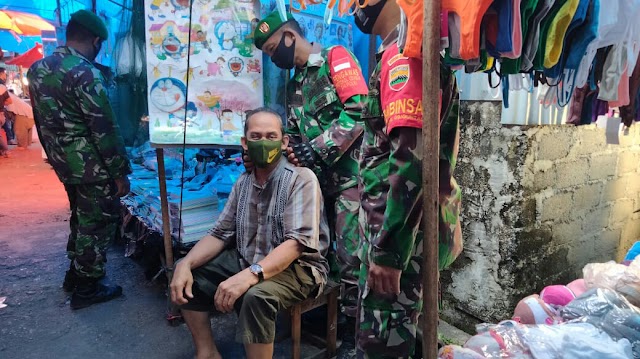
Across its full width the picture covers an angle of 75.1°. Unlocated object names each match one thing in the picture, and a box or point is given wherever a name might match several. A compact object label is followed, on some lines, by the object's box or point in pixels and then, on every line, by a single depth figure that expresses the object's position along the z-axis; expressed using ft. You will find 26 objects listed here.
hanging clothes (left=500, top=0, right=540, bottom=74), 4.11
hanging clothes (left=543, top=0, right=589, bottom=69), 4.21
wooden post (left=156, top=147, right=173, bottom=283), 8.80
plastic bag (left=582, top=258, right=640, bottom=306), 7.76
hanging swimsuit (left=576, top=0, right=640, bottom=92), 4.66
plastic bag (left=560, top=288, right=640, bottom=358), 6.66
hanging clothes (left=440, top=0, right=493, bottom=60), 3.86
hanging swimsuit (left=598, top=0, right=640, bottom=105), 4.93
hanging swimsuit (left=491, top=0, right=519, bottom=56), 3.96
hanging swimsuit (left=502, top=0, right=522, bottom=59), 3.97
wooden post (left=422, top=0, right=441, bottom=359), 4.20
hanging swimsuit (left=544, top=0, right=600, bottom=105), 4.38
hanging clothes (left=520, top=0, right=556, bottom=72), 4.13
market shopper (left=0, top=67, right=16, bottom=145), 35.09
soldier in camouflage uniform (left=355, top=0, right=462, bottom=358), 4.88
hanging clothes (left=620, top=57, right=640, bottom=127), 6.39
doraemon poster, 8.02
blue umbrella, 24.88
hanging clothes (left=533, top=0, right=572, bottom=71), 4.23
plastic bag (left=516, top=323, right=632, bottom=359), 6.14
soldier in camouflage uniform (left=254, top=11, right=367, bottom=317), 8.16
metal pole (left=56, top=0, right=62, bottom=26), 11.48
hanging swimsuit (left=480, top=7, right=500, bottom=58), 4.10
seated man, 7.07
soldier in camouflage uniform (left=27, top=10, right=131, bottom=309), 9.84
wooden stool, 7.62
